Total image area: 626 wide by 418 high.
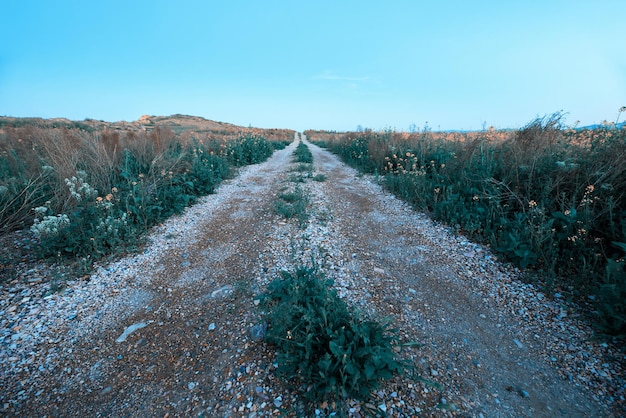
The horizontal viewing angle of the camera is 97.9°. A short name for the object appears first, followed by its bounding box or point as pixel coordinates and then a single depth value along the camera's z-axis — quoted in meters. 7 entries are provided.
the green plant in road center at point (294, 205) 5.77
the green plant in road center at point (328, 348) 2.04
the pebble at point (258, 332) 2.68
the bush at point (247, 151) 13.15
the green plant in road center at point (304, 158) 14.24
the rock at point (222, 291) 3.40
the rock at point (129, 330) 2.82
